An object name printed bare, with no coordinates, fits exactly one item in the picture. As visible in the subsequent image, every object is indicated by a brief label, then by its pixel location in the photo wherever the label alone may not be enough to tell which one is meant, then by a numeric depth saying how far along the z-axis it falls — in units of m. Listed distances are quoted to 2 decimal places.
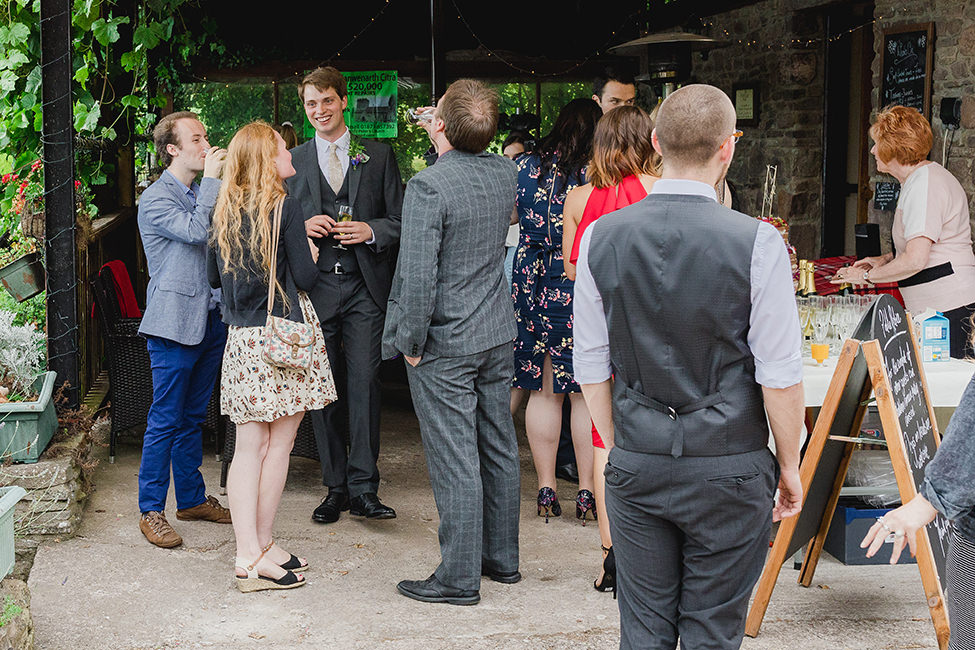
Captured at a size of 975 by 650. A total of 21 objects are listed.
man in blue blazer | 4.30
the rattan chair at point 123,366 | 5.38
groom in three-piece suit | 4.62
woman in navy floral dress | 4.41
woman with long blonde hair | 3.77
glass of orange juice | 3.97
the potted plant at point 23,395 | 4.43
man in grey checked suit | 3.66
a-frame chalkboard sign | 3.33
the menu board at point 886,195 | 6.96
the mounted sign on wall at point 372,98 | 10.55
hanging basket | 4.96
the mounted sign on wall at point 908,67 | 6.52
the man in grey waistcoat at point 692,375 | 2.34
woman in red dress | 3.81
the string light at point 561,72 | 10.75
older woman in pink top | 4.79
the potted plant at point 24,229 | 4.97
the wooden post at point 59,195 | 4.71
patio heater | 8.00
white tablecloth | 3.81
